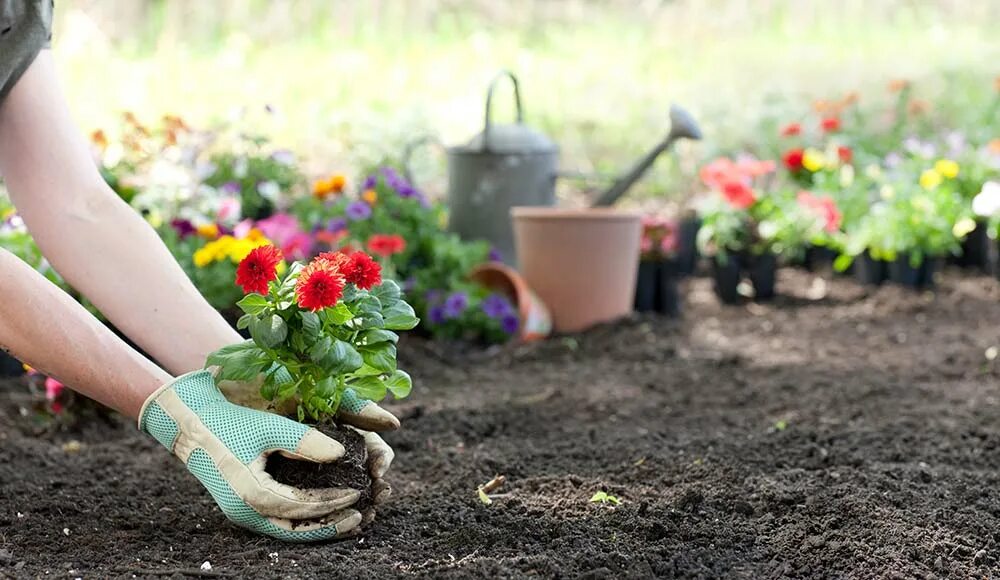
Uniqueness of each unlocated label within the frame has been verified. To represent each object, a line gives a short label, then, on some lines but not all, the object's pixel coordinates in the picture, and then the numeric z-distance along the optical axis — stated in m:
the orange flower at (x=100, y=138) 3.79
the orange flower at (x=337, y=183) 4.02
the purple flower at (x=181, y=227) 3.52
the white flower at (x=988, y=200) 4.29
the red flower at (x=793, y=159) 5.03
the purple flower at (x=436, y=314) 3.76
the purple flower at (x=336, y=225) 3.72
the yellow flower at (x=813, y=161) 4.98
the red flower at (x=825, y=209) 4.50
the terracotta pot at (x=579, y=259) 3.95
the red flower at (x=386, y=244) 3.42
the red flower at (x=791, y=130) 4.95
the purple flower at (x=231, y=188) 3.91
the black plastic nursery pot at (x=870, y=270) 4.64
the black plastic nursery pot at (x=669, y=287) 4.35
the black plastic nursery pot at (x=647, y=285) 4.36
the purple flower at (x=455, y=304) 3.75
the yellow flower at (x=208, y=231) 3.44
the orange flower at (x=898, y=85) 5.38
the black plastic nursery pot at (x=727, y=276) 4.54
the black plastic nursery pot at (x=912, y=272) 4.52
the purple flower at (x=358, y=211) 3.74
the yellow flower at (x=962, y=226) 4.50
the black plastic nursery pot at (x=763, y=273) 4.56
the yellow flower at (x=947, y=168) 4.60
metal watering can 4.21
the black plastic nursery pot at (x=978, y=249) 4.76
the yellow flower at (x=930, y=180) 4.59
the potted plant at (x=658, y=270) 4.34
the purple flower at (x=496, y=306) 3.80
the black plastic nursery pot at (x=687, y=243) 4.68
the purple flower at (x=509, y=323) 3.82
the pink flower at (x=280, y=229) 3.67
